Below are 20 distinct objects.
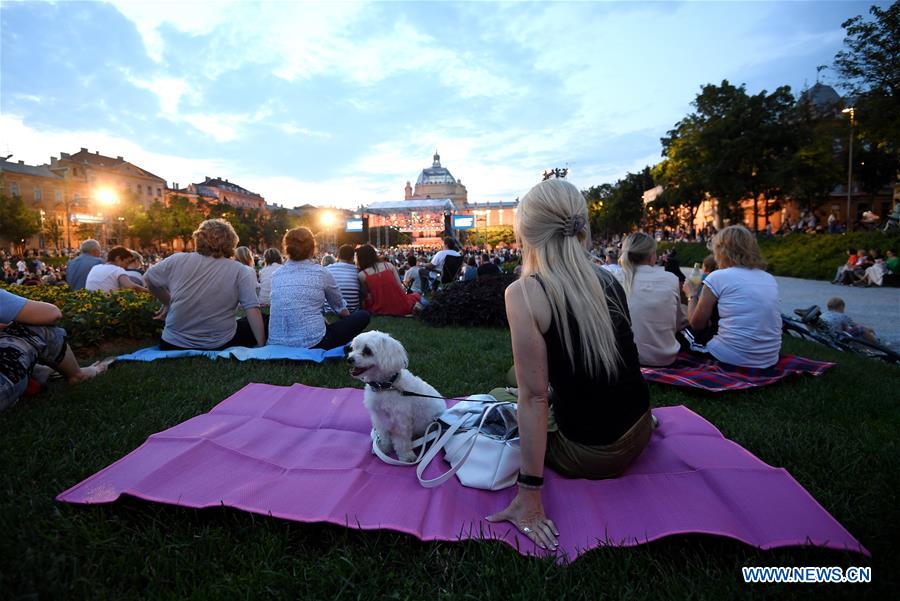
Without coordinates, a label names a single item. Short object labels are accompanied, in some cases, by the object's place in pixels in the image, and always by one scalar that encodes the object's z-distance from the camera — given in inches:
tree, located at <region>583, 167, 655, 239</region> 2482.8
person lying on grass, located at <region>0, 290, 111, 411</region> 127.6
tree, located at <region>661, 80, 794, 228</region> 1134.4
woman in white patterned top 195.6
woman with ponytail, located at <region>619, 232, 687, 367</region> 166.4
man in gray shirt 184.5
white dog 102.0
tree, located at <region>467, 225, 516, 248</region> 3298.5
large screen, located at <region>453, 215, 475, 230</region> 1364.4
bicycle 222.7
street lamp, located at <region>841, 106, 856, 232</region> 737.6
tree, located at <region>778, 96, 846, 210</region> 1040.2
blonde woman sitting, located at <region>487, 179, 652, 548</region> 77.0
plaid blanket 158.1
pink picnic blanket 76.7
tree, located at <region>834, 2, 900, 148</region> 632.4
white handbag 91.5
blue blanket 188.9
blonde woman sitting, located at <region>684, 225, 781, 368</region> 162.1
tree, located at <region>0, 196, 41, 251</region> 1700.3
